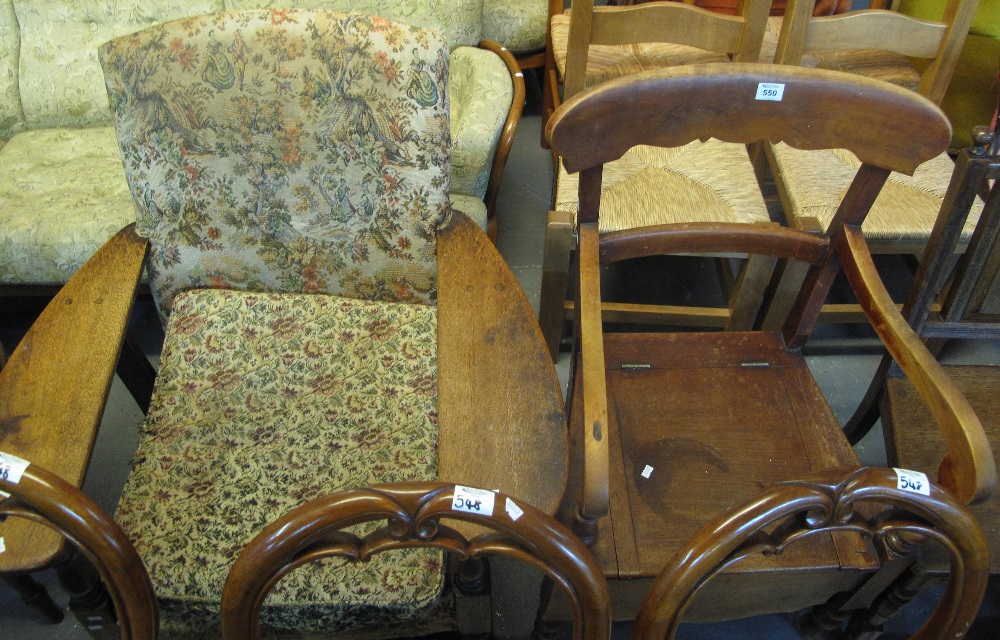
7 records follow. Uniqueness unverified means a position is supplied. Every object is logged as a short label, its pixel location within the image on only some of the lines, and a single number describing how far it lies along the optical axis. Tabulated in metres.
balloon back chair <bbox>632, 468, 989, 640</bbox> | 0.57
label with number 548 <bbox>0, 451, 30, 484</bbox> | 0.57
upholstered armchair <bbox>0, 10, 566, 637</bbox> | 0.87
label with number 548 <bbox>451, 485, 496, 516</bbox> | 0.55
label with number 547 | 0.57
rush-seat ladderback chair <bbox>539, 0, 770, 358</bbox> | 1.36
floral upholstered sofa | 1.60
